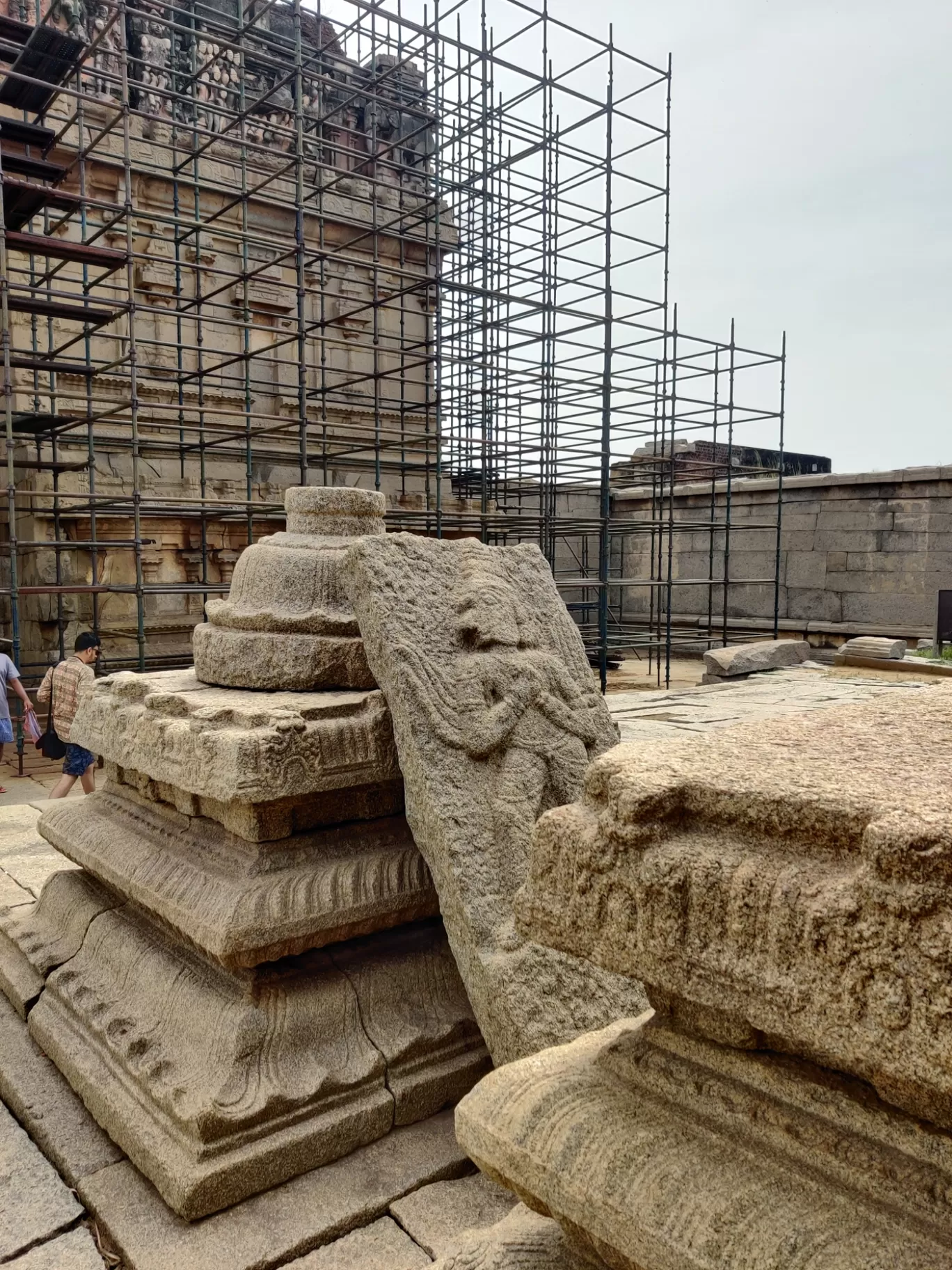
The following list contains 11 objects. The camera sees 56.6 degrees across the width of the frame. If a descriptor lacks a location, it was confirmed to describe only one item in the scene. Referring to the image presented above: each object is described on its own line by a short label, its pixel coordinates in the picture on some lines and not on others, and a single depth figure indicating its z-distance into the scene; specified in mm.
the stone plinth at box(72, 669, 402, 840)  2135
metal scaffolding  7074
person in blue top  5914
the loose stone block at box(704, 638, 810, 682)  9656
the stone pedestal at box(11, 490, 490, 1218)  1947
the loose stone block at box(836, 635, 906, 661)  9734
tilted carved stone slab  2055
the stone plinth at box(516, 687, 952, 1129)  901
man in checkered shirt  5332
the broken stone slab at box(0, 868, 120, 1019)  2637
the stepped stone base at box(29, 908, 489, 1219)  1875
